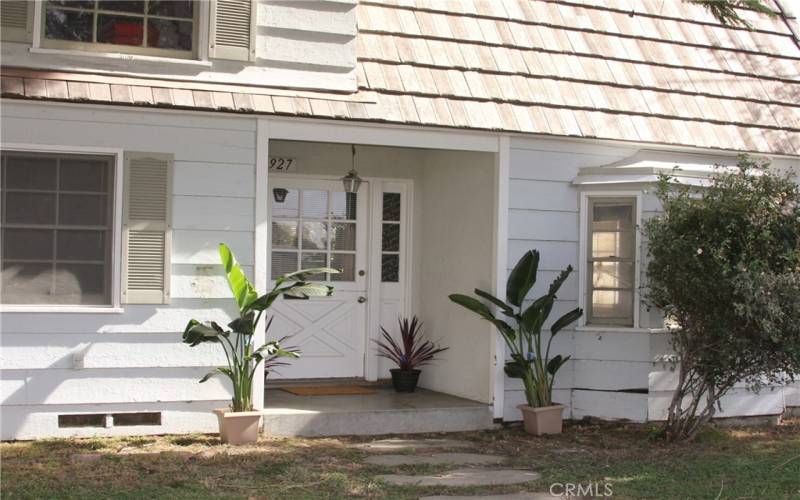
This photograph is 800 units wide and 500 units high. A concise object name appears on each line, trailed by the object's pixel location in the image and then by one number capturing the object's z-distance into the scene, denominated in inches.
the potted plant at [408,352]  382.0
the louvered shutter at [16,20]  297.0
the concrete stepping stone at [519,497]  247.4
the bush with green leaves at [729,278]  299.3
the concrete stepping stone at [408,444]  309.9
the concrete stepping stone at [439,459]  287.7
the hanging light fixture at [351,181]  374.9
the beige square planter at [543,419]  341.4
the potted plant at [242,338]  298.2
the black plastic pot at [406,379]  381.4
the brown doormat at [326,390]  367.9
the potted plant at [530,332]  340.8
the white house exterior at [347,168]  302.8
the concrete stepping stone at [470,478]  263.1
